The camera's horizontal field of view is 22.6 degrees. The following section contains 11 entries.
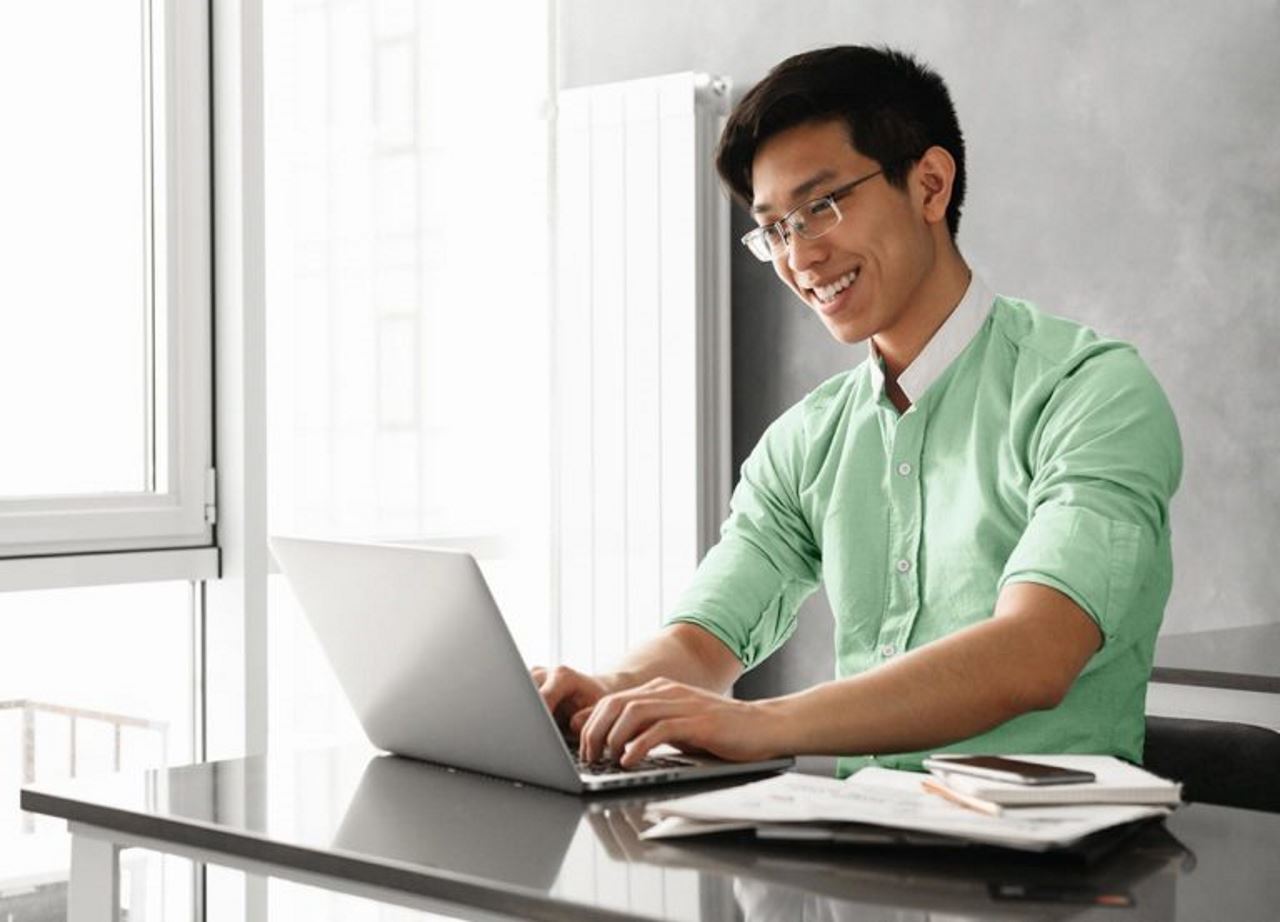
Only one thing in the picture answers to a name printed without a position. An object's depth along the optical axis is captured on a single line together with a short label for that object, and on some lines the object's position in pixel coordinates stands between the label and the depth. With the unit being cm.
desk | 227
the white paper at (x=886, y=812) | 231
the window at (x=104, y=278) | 390
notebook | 237
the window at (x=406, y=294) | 428
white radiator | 454
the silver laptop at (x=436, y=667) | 255
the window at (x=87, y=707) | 385
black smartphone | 239
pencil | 236
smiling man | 266
